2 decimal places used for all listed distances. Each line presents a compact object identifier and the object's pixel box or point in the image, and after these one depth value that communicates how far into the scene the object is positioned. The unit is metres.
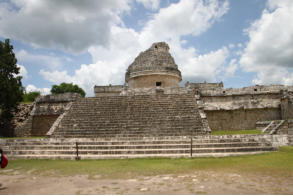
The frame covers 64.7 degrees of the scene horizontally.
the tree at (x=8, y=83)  16.19
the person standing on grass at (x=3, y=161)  5.00
